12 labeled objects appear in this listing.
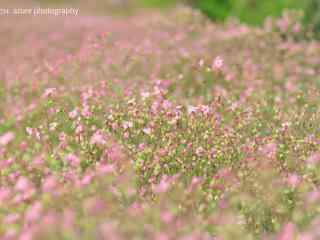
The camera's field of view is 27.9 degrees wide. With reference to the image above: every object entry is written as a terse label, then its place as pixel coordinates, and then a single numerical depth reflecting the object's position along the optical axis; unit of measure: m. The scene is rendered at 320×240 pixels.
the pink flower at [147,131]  5.55
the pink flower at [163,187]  4.32
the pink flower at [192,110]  5.84
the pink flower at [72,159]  4.69
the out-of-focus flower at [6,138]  4.96
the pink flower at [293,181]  4.78
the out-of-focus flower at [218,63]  6.69
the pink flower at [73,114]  5.94
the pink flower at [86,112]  5.99
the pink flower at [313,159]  4.96
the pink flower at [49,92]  6.14
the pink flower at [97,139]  5.17
